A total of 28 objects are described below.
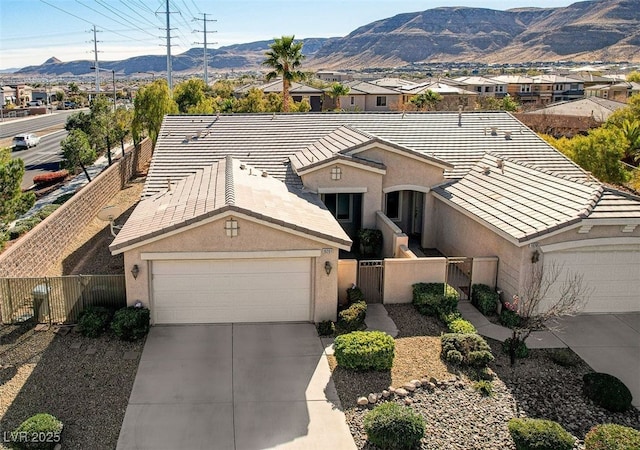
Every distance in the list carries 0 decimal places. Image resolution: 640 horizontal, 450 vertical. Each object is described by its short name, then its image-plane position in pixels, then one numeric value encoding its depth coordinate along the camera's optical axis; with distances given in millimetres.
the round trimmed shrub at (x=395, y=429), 11070
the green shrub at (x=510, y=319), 16828
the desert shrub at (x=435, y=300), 17109
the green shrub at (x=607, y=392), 12625
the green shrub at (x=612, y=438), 10555
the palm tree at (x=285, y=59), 48125
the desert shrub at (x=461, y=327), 15836
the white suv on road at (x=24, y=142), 55031
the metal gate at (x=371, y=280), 18062
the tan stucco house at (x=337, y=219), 16141
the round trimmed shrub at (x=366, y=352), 13883
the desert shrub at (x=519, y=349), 14930
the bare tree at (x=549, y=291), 16237
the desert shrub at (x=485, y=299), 17531
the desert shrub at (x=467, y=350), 14273
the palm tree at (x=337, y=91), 68312
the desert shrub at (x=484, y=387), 13211
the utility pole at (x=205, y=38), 109831
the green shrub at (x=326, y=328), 16094
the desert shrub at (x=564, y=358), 14562
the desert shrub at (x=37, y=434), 10891
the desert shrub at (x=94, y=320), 15500
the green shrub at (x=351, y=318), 16203
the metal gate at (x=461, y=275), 18428
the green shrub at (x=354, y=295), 17109
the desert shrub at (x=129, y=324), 15289
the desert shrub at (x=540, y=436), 10828
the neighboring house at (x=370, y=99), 75125
